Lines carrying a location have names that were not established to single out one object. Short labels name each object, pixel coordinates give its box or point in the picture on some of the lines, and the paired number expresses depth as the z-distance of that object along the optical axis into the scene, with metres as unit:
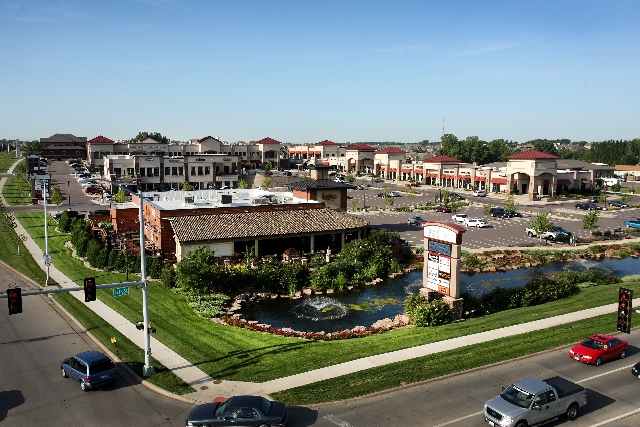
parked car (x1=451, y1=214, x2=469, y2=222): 68.68
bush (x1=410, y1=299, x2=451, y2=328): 29.30
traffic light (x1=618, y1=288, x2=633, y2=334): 22.56
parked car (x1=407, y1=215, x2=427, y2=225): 67.19
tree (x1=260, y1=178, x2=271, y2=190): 95.71
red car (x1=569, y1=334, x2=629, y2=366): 23.69
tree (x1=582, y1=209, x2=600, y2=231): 58.94
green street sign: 22.92
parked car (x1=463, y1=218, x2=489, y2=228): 66.06
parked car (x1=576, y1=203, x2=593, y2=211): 81.31
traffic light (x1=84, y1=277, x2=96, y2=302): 21.14
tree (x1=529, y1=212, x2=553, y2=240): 56.71
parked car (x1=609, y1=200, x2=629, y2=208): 83.81
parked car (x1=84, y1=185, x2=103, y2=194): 91.91
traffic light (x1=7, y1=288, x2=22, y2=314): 19.66
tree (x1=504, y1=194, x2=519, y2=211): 74.06
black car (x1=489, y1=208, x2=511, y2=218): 74.00
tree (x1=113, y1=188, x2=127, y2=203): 69.31
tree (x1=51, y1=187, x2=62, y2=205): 73.56
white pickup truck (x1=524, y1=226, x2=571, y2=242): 57.84
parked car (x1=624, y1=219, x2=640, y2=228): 66.21
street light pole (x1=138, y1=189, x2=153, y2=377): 22.42
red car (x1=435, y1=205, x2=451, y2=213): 78.72
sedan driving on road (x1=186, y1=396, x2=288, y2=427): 17.45
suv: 20.94
